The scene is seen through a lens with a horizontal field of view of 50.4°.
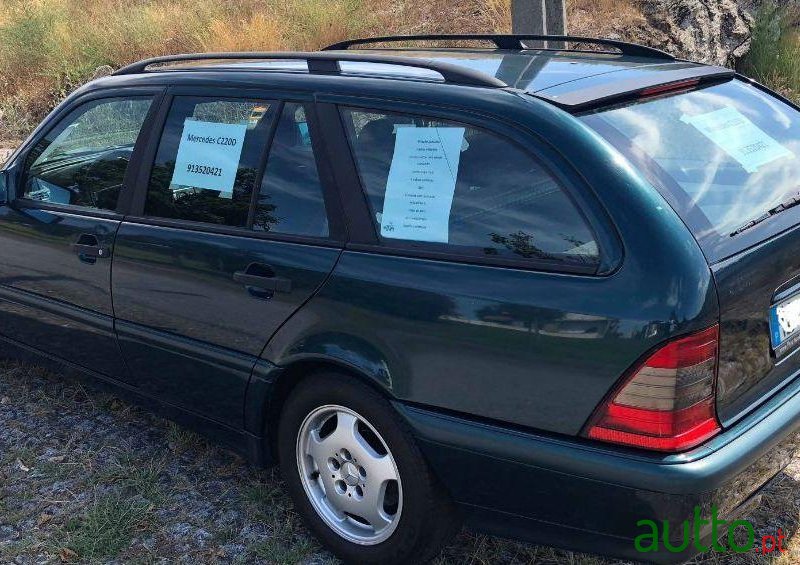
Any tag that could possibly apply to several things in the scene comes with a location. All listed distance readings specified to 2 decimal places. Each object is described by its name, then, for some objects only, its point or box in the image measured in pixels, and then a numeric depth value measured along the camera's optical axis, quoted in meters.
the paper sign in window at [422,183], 2.52
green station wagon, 2.19
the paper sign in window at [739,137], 2.65
